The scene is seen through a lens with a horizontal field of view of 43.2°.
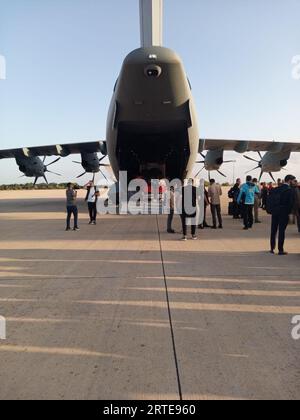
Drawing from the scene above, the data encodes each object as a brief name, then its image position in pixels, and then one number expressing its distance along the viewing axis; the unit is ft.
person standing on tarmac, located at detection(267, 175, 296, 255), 24.53
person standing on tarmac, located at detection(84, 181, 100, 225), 41.24
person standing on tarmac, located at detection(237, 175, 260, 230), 36.52
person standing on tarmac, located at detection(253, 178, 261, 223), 44.30
